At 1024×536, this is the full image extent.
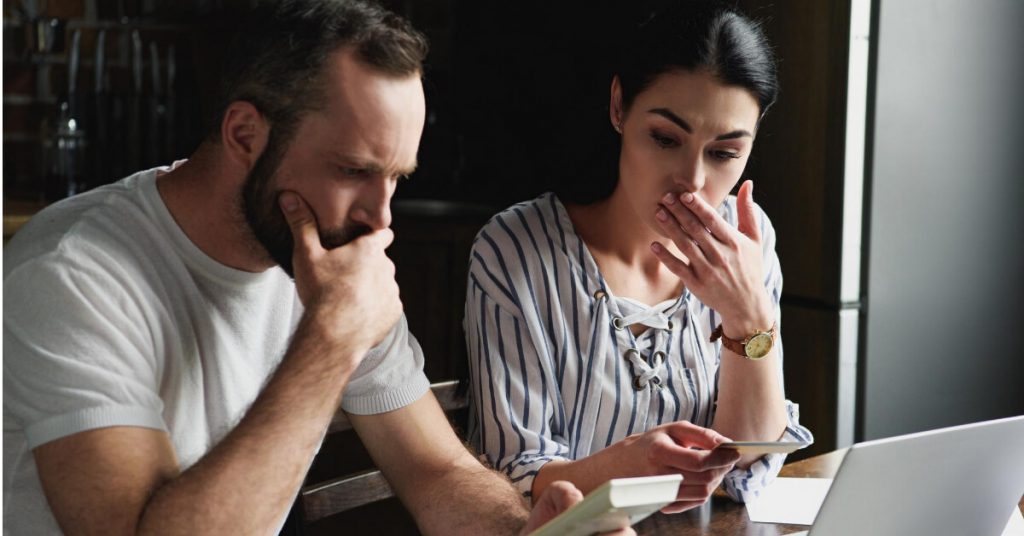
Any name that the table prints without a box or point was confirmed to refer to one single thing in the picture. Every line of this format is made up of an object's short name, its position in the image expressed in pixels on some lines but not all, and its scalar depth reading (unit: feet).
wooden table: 4.12
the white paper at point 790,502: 4.27
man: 3.32
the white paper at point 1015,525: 4.17
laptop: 3.31
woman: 4.98
